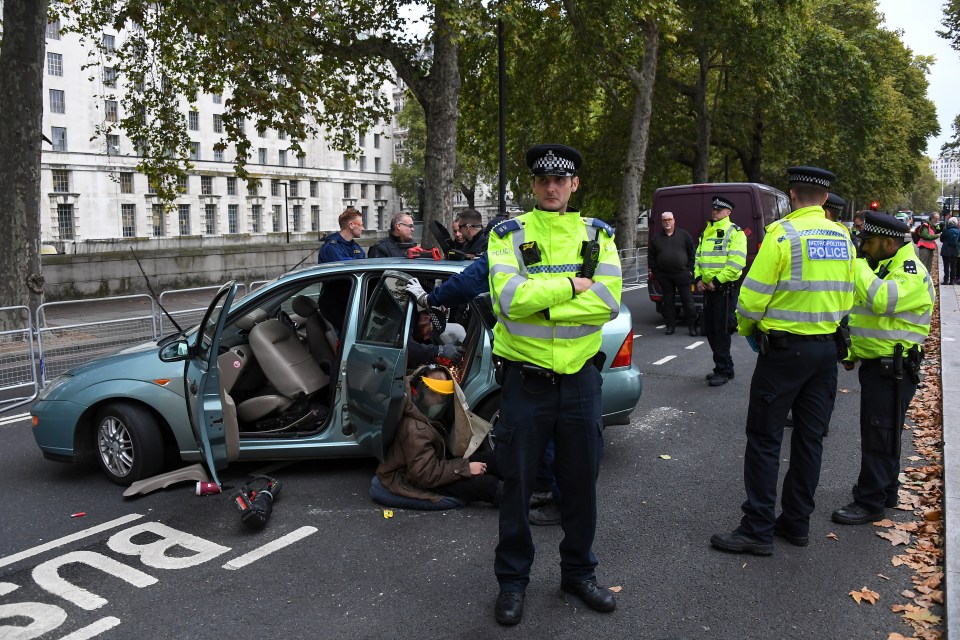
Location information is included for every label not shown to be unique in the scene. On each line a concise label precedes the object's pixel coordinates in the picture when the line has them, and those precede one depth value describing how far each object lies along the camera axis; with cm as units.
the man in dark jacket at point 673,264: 1243
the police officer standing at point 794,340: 422
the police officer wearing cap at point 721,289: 889
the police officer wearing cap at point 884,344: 469
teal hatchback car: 509
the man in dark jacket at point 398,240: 901
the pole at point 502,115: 1660
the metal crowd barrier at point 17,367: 873
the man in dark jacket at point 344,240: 888
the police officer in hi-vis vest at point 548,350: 350
